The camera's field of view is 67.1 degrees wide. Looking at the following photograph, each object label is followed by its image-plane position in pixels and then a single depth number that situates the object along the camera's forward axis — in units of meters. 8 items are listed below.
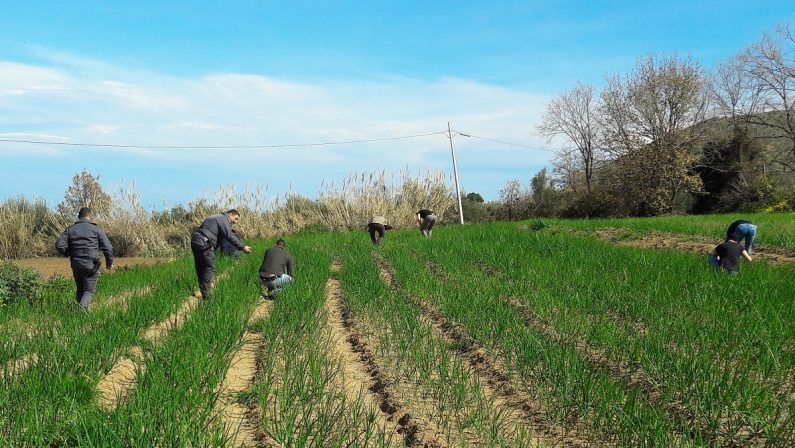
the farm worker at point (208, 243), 8.96
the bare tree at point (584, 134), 40.81
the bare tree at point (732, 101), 31.62
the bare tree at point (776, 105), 29.77
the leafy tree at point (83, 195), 24.25
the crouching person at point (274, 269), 9.30
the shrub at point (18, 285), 9.81
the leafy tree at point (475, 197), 48.07
